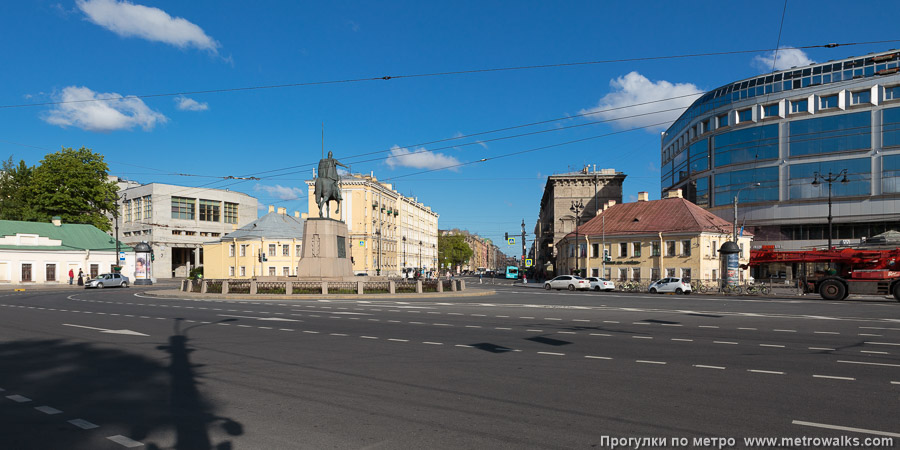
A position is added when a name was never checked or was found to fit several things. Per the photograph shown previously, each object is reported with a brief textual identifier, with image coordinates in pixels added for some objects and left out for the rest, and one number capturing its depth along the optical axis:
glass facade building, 64.62
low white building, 59.00
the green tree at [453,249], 165.38
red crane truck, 32.72
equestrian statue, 36.87
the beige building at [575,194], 95.25
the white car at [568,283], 52.78
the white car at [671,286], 45.88
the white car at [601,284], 52.12
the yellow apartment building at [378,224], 86.81
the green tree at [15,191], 73.85
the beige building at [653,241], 56.88
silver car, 54.56
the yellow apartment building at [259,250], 70.56
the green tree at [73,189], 69.25
